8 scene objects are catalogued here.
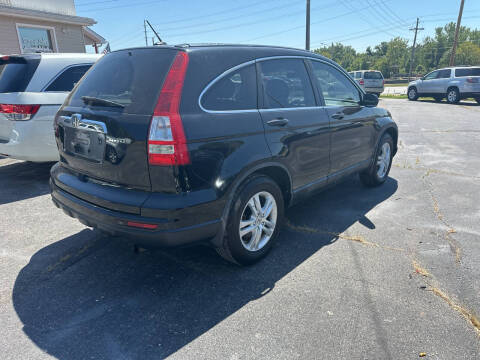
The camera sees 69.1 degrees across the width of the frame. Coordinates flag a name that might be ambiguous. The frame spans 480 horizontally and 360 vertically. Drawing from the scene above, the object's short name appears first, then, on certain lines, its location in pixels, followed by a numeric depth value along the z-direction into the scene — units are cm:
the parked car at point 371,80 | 2442
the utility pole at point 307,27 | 2341
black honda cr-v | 239
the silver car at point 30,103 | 475
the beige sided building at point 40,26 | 1232
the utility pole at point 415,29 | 7244
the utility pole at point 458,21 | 2946
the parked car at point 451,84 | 1772
